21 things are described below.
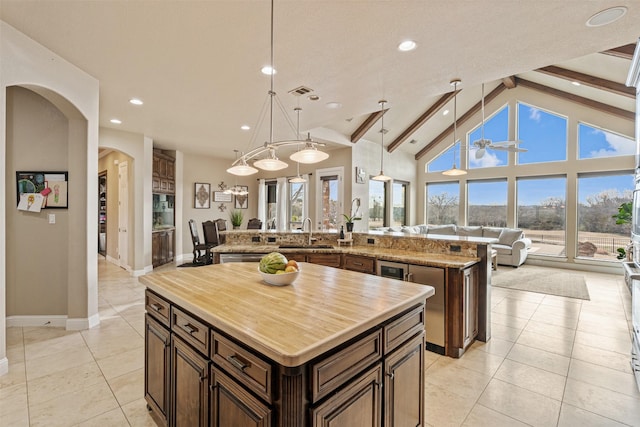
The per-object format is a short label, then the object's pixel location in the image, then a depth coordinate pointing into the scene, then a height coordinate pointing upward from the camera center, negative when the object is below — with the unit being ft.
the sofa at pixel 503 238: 22.63 -1.98
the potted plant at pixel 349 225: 13.28 -0.58
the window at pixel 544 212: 23.88 +0.12
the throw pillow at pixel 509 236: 23.40 -1.84
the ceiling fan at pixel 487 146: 19.64 +4.50
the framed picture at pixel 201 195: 25.90 +1.40
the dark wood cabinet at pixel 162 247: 20.82 -2.67
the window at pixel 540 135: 23.76 +6.54
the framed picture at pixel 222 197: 27.26 +1.38
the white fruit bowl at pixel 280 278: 5.66 -1.29
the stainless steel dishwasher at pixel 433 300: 9.00 -2.70
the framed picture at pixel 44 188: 10.85 +0.83
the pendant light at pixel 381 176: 13.15 +1.85
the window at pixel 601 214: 21.26 -0.01
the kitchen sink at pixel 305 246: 12.72 -1.51
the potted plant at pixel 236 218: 27.45 -0.62
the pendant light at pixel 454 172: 14.80 +2.06
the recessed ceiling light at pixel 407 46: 8.33 +4.81
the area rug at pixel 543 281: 16.21 -4.22
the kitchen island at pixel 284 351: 3.43 -1.93
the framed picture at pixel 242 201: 29.01 +1.04
